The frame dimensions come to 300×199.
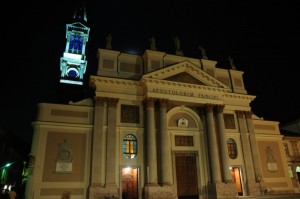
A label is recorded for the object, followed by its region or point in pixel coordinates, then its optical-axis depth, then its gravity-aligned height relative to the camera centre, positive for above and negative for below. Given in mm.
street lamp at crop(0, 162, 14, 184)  34562 +1910
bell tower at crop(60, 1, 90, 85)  41438 +23019
